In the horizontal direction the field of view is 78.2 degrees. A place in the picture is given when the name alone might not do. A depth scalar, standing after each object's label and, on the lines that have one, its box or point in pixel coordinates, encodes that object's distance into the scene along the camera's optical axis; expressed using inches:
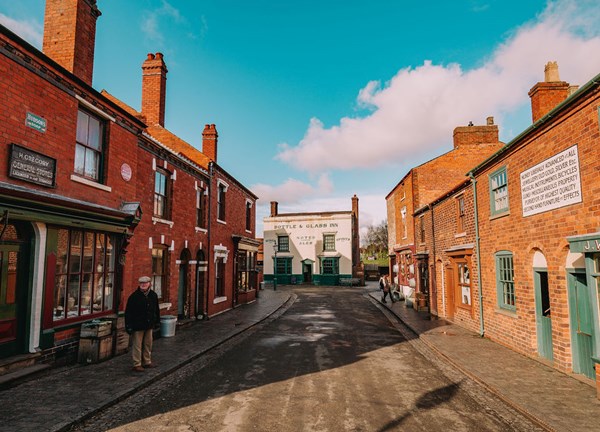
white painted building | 1628.9
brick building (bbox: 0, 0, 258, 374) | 285.4
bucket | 466.6
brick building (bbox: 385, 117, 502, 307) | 872.3
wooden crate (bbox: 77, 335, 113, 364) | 329.4
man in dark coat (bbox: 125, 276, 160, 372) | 311.3
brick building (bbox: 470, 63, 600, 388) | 280.7
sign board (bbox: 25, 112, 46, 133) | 297.4
